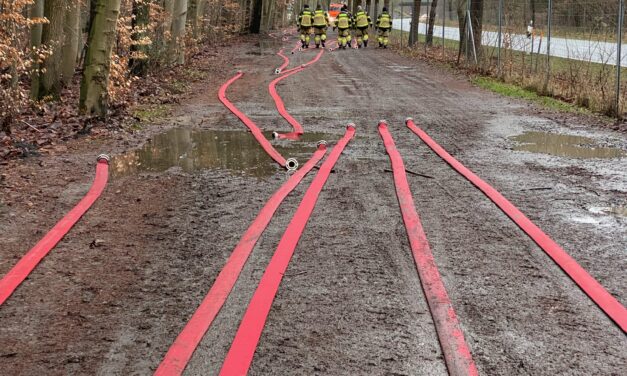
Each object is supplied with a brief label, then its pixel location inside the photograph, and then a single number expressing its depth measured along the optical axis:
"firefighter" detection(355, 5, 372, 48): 27.67
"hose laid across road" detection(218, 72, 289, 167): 7.18
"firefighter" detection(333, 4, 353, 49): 26.66
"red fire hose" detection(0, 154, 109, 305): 3.81
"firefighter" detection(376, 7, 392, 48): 28.23
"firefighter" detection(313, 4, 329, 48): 26.84
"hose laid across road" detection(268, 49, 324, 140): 8.73
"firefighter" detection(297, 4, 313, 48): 26.95
